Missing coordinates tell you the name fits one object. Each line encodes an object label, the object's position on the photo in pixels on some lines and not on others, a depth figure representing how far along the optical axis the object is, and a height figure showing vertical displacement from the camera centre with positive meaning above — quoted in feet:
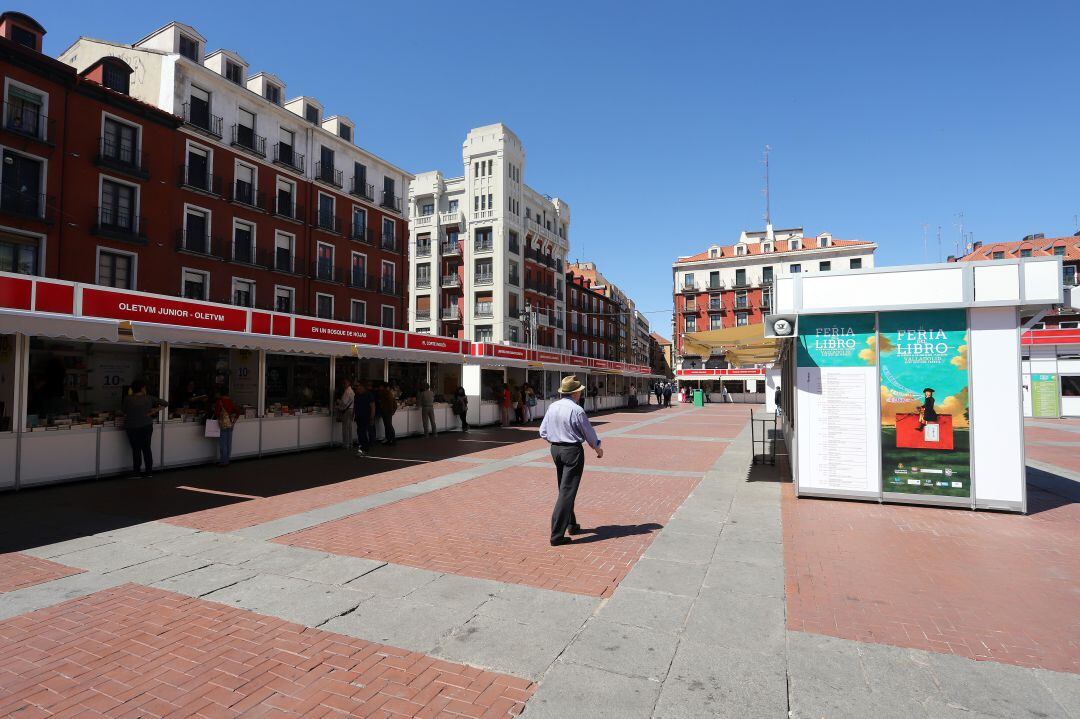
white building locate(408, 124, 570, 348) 137.18 +35.01
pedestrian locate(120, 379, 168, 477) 29.78 -2.67
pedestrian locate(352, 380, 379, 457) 40.68 -2.74
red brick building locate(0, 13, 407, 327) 59.11 +24.29
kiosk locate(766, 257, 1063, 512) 21.81 +0.04
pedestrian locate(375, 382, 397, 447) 44.98 -2.64
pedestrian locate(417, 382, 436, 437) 51.62 -2.92
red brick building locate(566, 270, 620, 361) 173.88 +19.98
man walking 17.56 -2.29
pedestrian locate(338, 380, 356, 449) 42.78 -2.69
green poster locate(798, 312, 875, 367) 23.91 +1.81
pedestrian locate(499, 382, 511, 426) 67.87 -3.39
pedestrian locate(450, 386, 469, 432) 57.36 -2.91
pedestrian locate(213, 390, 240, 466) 34.17 -2.84
